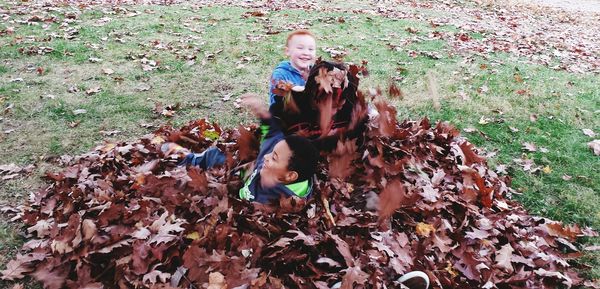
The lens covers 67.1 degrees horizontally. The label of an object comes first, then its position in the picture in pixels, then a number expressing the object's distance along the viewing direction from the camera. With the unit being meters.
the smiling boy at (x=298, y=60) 4.06
